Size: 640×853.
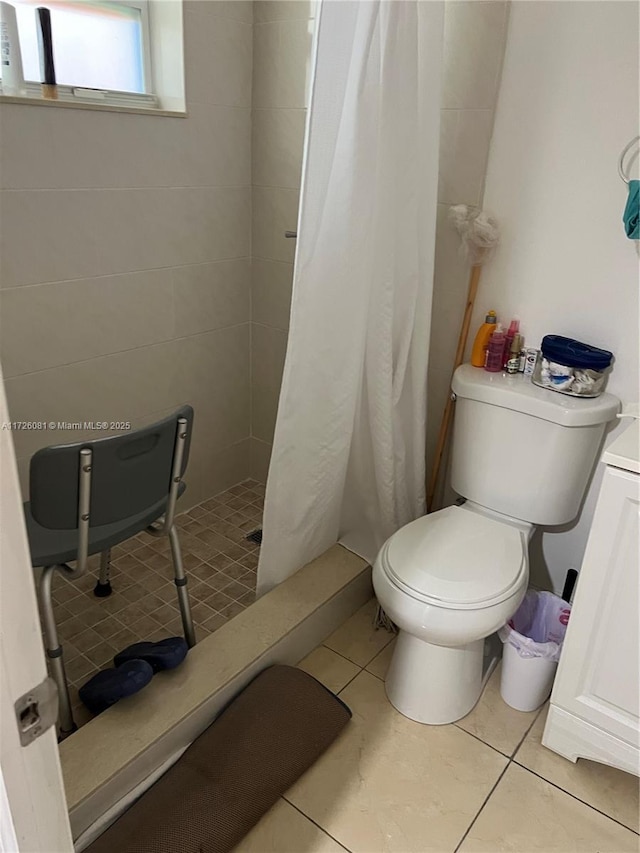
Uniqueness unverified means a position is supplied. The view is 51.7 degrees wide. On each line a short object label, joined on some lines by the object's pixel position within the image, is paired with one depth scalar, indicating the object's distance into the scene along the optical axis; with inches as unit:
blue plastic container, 65.5
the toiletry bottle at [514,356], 71.6
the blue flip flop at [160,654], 59.5
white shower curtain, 57.2
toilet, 59.6
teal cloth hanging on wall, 59.1
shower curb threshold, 51.7
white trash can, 65.2
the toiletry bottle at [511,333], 72.0
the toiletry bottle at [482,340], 72.4
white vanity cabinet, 52.7
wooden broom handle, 73.4
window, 69.1
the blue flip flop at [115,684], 55.9
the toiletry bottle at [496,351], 71.2
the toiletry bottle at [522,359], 71.8
